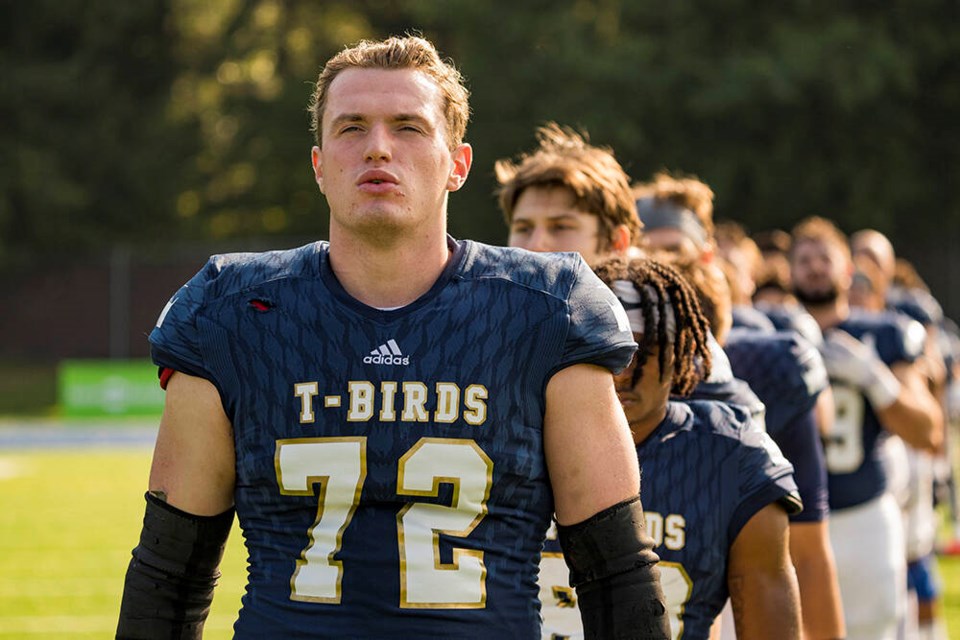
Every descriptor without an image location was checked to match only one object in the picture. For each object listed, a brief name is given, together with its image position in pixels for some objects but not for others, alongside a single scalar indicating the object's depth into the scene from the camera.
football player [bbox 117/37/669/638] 4.90
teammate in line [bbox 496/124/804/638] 6.07
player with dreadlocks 6.04
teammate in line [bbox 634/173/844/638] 7.02
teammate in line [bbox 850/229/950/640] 14.45
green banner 41.91
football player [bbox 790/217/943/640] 11.58
